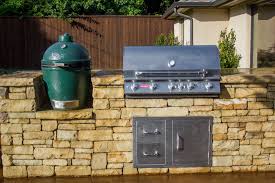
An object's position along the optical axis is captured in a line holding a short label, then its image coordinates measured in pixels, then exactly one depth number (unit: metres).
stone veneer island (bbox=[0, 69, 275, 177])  4.86
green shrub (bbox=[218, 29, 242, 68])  9.46
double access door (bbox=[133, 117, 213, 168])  4.87
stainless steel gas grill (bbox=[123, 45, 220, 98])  4.73
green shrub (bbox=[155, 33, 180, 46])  13.95
